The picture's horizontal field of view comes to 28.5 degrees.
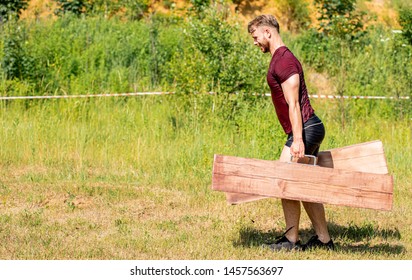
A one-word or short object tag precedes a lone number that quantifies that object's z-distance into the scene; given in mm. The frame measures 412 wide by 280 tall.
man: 6836
